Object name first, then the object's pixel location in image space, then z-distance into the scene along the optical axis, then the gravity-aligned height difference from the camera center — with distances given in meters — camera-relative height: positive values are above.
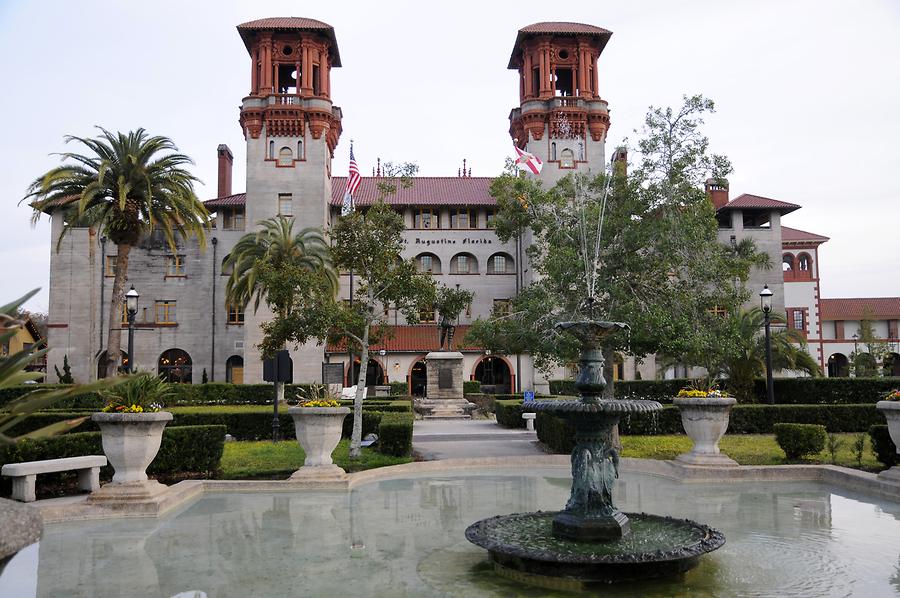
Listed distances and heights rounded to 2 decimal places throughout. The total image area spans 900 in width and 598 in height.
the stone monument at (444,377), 36.25 -1.03
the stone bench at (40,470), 11.48 -1.77
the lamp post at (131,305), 22.47 +1.85
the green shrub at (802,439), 15.73 -1.95
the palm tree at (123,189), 29.33 +7.26
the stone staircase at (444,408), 34.28 -2.49
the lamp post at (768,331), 23.36 +0.80
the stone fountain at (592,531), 7.25 -2.06
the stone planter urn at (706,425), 14.89 -1.54
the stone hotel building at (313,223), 45.50 +9.32
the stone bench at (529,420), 27.37 -2.47
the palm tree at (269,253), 37.75 +5.77
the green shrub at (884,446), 14.01 -1.90
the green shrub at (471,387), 43.59 -1.86
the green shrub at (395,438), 17.45 -1.96
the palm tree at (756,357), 28.98 -0.25
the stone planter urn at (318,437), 13.57 -1.50
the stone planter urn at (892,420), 11.99 -1.20
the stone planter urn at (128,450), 11.12 -1.38
